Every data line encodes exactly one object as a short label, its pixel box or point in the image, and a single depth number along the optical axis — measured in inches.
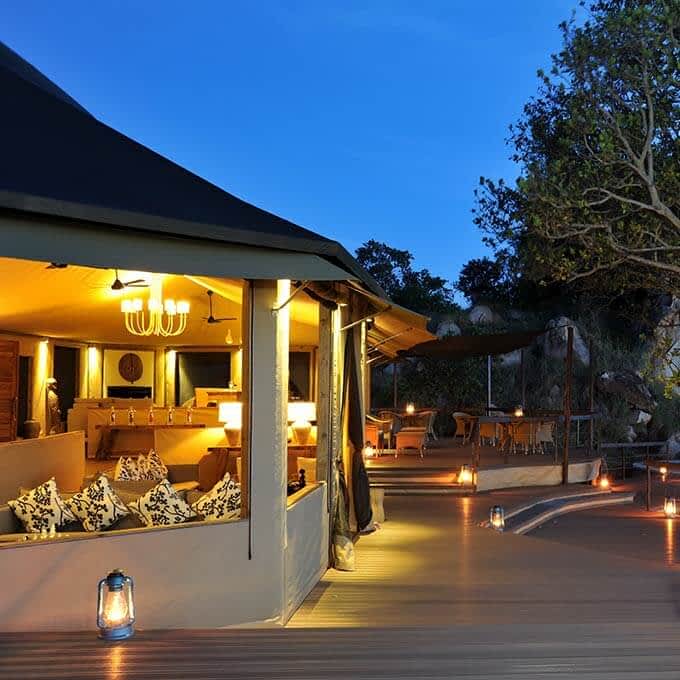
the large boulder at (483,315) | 1130.0
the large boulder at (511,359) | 1049.5
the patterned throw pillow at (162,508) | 207.3
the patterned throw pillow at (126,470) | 334.6
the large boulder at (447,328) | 1073.8
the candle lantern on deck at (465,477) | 504.1
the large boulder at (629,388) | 888.3
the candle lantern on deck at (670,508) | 481.1
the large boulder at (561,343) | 1022.4
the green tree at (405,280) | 1239.5
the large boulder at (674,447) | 845.6
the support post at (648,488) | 503.8
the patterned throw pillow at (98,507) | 207.9
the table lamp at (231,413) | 356.2
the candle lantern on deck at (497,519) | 372.8
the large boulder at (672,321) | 929.5
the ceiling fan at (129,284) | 288.8
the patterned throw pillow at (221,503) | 214.5
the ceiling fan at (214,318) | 468.8
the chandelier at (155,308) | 342.0
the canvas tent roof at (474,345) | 684.1
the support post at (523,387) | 741.9
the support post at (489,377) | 801.6
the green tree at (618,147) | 504.7
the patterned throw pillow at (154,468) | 343.0
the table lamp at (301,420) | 366.2
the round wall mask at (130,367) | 663.1
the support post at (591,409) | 644.1
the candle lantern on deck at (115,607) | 157.1
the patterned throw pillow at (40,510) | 208.7
